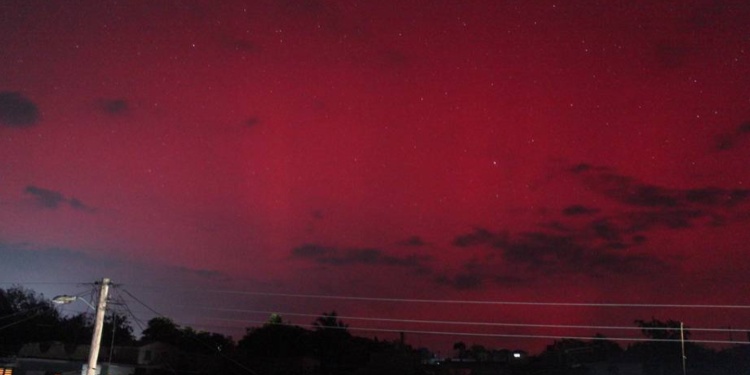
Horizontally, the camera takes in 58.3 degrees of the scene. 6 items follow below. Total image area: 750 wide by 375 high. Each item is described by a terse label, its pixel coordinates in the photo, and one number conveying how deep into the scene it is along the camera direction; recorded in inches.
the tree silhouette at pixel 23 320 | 2682.1
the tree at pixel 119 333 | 2714.1
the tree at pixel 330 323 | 3172.7
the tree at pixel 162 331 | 2940.5
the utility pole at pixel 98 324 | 904.3
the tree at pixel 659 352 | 2573.8
